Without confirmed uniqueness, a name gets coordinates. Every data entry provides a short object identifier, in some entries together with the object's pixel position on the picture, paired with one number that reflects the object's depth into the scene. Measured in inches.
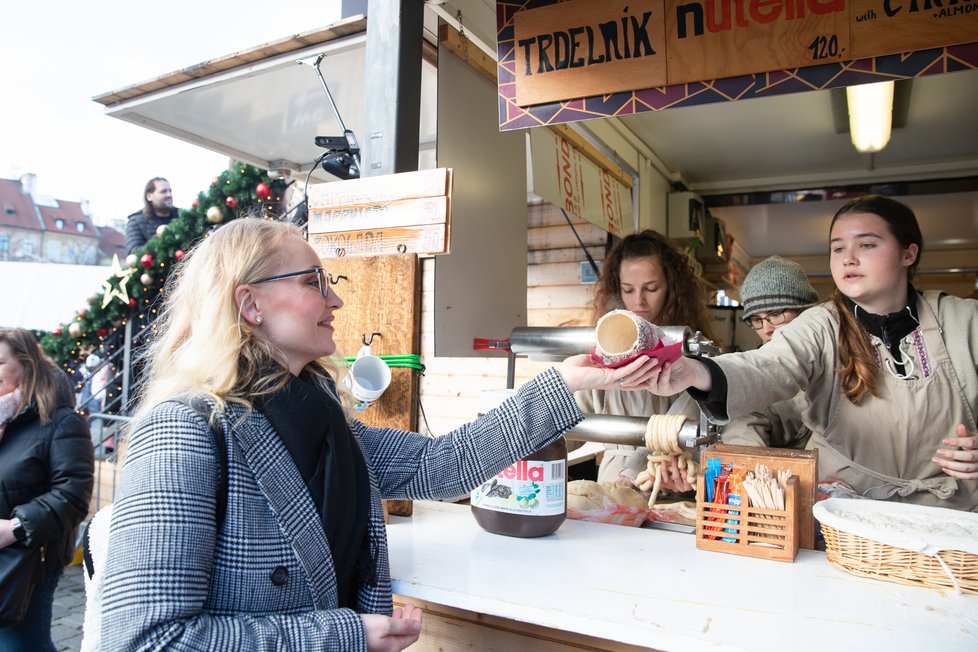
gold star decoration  201.8
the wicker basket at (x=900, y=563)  49.6
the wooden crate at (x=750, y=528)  57.5
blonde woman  40.4
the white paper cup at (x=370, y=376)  76.3
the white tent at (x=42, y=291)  238.7
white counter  43.6
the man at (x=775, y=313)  97.6
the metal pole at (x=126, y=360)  208.2
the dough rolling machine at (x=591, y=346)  64.3
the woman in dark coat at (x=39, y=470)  110.6
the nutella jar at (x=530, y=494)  64.1
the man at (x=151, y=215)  220.2
